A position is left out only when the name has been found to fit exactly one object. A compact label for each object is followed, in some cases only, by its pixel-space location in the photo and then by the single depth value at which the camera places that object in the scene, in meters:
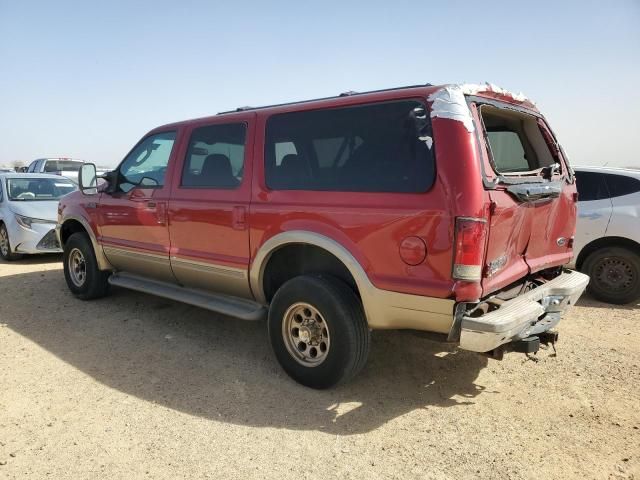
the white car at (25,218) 7.75
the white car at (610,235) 5.53
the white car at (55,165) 15.38
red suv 2.68
